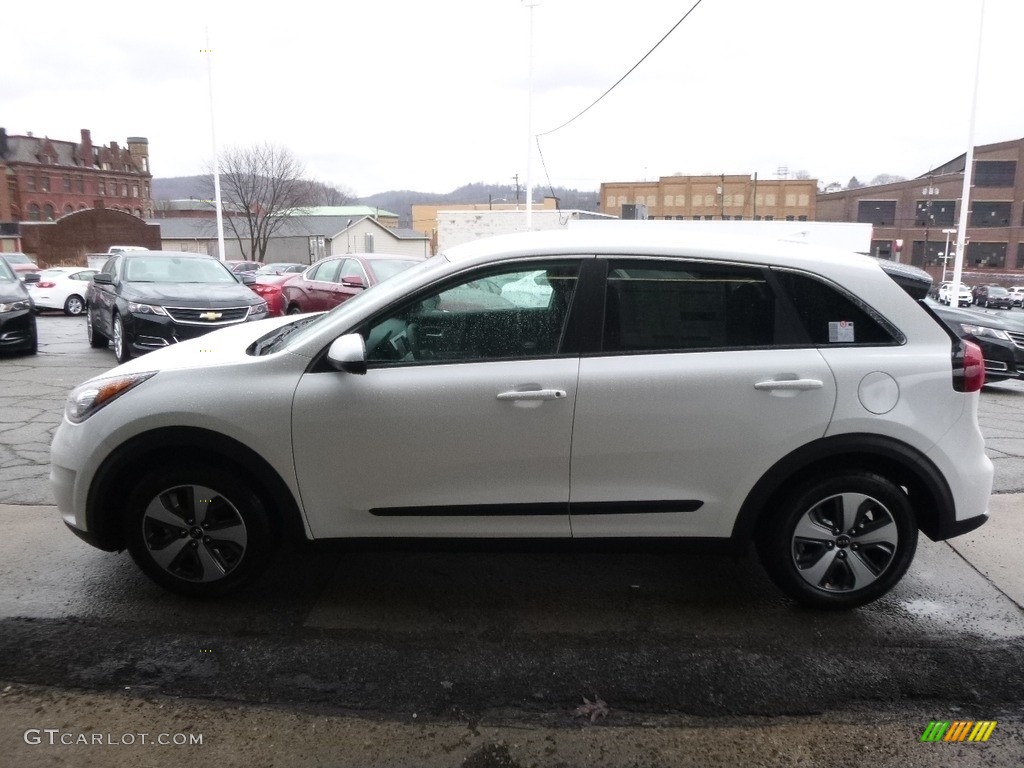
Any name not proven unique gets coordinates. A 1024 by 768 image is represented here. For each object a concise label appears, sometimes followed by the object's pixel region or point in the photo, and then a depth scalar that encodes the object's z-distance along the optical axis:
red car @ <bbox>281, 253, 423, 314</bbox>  11.52
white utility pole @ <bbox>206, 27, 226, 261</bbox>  27.97
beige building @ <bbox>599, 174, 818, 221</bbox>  69.50
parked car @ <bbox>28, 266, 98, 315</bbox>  20.70
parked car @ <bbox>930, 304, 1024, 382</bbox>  10.45
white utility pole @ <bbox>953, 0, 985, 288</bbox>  21.55
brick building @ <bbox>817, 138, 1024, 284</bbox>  67.00
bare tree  51.84
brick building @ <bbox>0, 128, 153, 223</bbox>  76.62
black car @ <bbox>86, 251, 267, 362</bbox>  9.48
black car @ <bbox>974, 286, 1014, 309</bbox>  46.34
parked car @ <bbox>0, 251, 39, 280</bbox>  32.91
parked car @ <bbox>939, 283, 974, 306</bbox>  31.77
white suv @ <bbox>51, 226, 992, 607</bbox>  3.27
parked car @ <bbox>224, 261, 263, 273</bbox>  40.84
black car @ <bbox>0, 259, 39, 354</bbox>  10.59
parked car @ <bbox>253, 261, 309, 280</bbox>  35.10
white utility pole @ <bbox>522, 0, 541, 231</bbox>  24.63
